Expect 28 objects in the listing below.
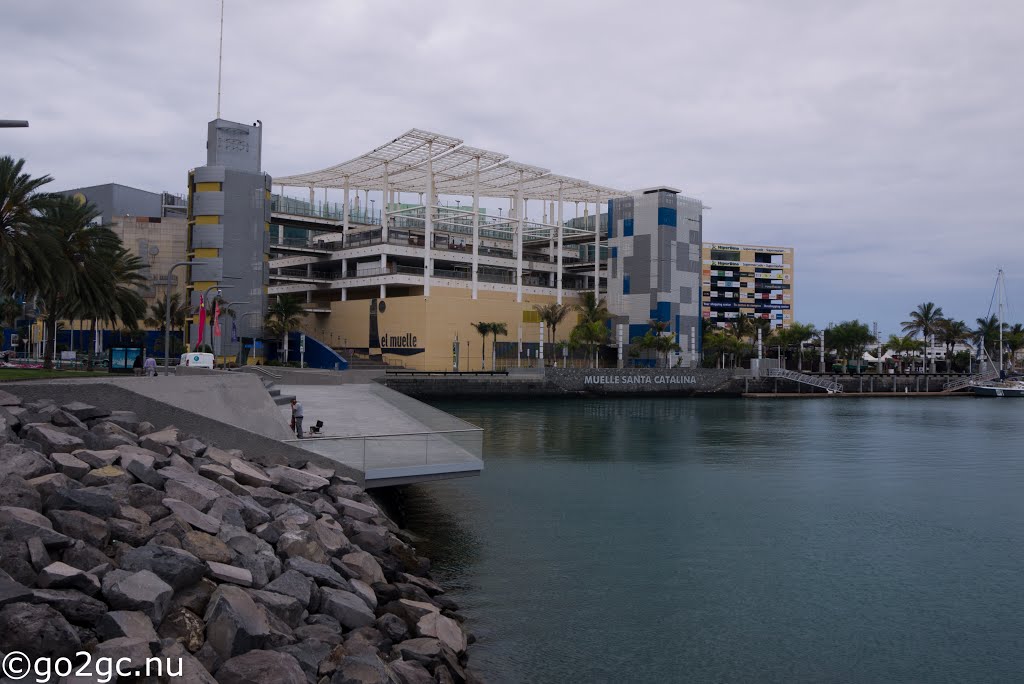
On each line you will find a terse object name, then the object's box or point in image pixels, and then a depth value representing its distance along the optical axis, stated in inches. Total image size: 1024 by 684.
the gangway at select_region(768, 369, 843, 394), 4347.9
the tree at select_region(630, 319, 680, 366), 4128.9
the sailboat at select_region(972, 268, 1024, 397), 4710.9
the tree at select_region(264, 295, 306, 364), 3627.0
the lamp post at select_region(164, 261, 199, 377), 1364.4
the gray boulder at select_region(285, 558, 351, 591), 569.0
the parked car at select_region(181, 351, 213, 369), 1731.1
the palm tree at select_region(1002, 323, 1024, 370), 5989.2
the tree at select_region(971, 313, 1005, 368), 6023.6
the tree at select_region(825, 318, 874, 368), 5753.0
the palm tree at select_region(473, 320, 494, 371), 3918.6
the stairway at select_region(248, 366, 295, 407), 1491.1
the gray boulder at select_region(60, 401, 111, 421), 753.0
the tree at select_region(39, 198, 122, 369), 1616.6
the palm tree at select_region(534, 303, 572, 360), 4170.8
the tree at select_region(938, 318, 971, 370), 5669.3
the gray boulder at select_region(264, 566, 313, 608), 522.3
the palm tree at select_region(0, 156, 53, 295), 1188.5
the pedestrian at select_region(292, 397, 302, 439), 997.5
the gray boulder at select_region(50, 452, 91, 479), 581.7
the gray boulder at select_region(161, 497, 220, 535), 560.7
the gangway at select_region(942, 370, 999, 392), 4898.4
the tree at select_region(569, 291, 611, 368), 4101.9
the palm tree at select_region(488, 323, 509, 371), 3954.2
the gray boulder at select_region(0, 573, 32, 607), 376.8
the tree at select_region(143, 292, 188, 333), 3831.2
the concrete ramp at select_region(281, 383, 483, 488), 824.9
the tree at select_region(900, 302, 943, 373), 5689.0
